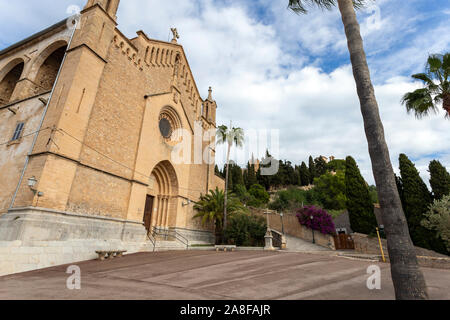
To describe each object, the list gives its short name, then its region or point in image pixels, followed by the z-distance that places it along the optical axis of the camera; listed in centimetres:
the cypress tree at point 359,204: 1830
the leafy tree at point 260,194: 4092
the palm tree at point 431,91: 1062
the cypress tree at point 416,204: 1449
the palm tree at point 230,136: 2295
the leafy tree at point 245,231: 1666
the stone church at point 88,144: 856
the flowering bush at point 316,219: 2014
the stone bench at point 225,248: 1421
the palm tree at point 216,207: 1855
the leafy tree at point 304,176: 5497
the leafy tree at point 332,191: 3812
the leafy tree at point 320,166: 5671
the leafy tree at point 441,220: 1251
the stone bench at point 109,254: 917
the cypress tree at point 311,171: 5557
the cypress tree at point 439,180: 1520
